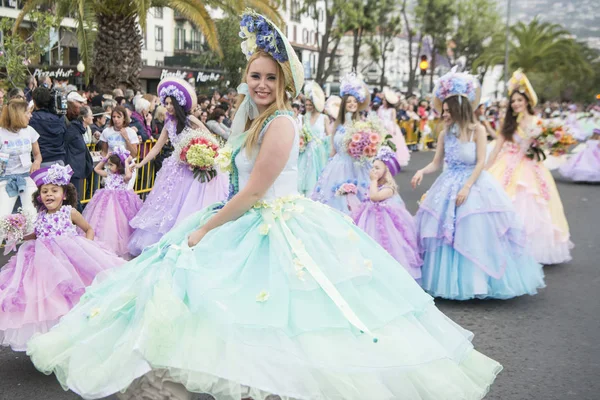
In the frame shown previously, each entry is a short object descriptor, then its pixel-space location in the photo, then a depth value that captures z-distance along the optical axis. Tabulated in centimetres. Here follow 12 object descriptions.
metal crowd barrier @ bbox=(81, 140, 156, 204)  1091
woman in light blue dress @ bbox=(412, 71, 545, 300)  681
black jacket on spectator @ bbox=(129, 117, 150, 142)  1223
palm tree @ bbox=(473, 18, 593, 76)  6391
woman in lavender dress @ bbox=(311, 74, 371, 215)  877
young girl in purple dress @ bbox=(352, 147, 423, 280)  691
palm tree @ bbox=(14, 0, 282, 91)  1577
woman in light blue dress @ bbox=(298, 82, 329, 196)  1352
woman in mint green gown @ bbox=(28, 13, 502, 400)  291
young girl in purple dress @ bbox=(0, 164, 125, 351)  482
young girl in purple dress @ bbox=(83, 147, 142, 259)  853
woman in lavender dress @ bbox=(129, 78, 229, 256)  866
